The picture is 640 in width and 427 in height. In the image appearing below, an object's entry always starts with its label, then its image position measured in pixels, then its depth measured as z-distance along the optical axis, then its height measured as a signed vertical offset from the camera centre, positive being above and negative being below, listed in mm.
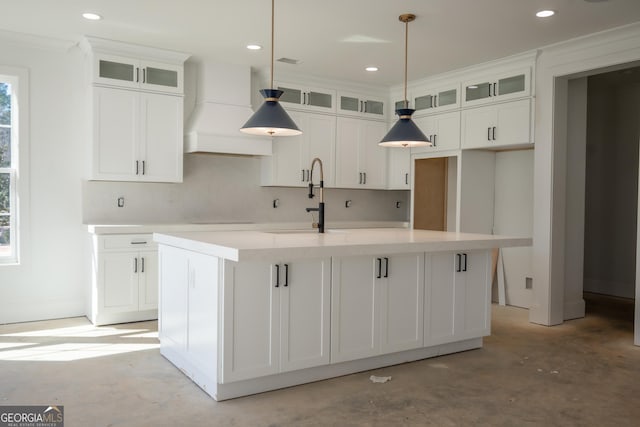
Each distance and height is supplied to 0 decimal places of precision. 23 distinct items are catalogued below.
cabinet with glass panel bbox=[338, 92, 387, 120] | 6492 +1167
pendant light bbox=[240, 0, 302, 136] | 3623 +538
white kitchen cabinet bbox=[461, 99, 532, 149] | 5211 +773
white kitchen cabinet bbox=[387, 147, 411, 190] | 6680 +389
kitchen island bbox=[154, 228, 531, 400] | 2994 -663
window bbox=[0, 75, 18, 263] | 4930 +203
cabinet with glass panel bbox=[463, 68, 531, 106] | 5227 +1167
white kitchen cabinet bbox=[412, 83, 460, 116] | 6000 +1180
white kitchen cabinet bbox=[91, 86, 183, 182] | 4949 +583
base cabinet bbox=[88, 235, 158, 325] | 4785 -762
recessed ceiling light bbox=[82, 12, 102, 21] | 4227 +1440
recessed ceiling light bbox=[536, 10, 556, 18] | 4074 +1449
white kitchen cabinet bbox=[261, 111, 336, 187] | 6020 +519
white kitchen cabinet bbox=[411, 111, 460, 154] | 5945 +804
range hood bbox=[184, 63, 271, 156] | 5398 +868
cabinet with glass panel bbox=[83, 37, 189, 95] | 4898 +1248
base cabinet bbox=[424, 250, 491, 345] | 3791 -706
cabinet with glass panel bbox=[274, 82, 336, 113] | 6027 +1171
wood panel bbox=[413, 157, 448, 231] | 6680 +70
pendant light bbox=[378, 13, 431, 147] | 4070 +513
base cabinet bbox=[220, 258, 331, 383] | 2973 -697
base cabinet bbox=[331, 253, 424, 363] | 3383 -701
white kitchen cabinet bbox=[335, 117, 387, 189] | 6488 +558
